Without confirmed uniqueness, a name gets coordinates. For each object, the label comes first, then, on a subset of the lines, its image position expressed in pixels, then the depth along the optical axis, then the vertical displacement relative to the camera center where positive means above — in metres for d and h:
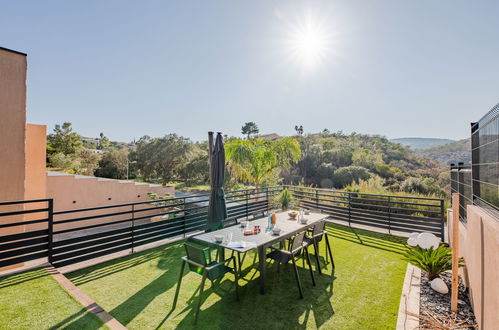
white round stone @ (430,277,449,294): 2.72 -1.45
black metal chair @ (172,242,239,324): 2.48 -1.12
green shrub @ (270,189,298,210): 7.36 -1.10
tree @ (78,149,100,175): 21.64 +0.73
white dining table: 2.82 -0.97
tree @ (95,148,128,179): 24.61 +0.27
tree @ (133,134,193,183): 25.48 +1.31
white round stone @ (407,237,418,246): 3.18 -1.06
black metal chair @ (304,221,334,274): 3.51 -1.12
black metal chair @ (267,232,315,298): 2.95 -1.17
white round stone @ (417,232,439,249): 3.10 -1.01
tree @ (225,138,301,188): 7.82 +0.43
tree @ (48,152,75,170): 18.89 +0.46
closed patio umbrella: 4.57 -0.42
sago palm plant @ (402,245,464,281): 2.93 -1.23
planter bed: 2.30 -1.53
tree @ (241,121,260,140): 52.03 +9.27
